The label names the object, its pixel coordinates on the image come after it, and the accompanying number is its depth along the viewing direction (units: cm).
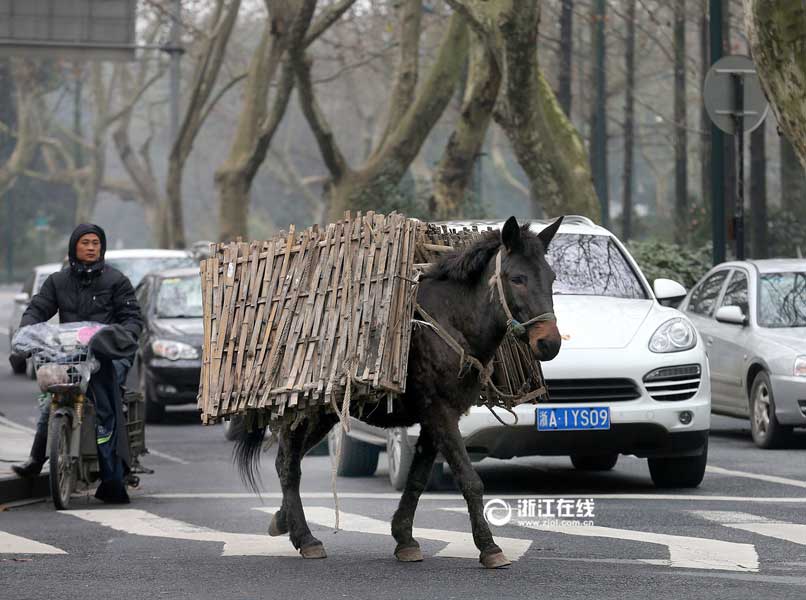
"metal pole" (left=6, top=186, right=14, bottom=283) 8625
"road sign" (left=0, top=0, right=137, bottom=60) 3094
